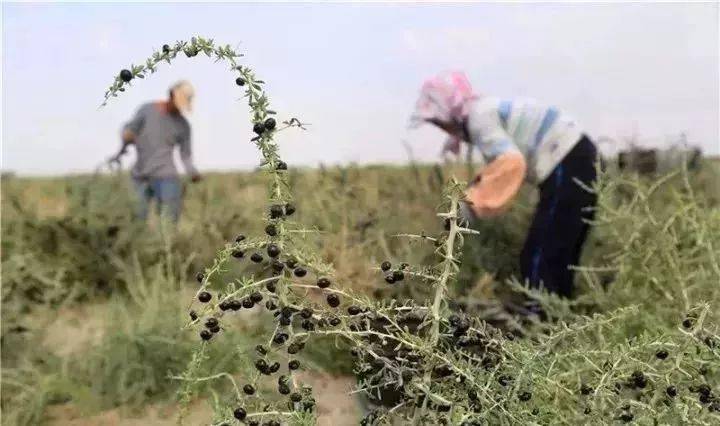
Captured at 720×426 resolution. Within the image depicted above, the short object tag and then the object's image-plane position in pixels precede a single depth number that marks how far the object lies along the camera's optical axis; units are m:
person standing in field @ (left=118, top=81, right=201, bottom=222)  5.25
